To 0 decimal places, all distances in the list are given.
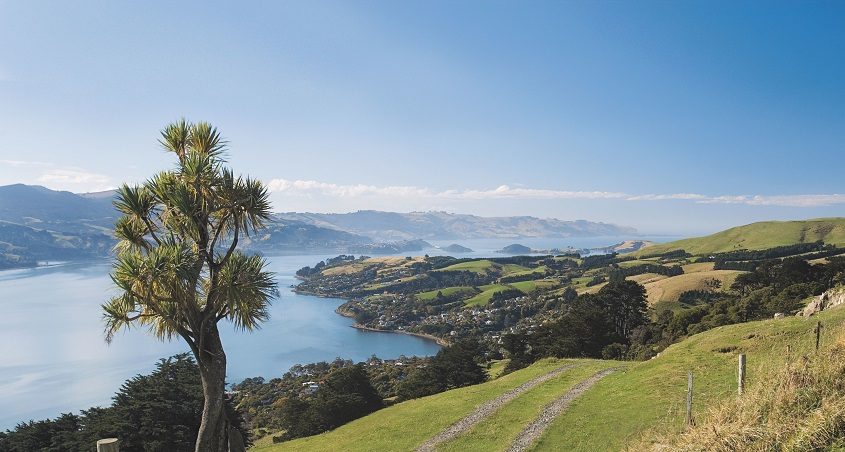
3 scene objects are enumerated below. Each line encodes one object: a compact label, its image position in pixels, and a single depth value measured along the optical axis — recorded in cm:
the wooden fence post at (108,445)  661
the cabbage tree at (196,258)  884
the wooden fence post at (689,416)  1027
